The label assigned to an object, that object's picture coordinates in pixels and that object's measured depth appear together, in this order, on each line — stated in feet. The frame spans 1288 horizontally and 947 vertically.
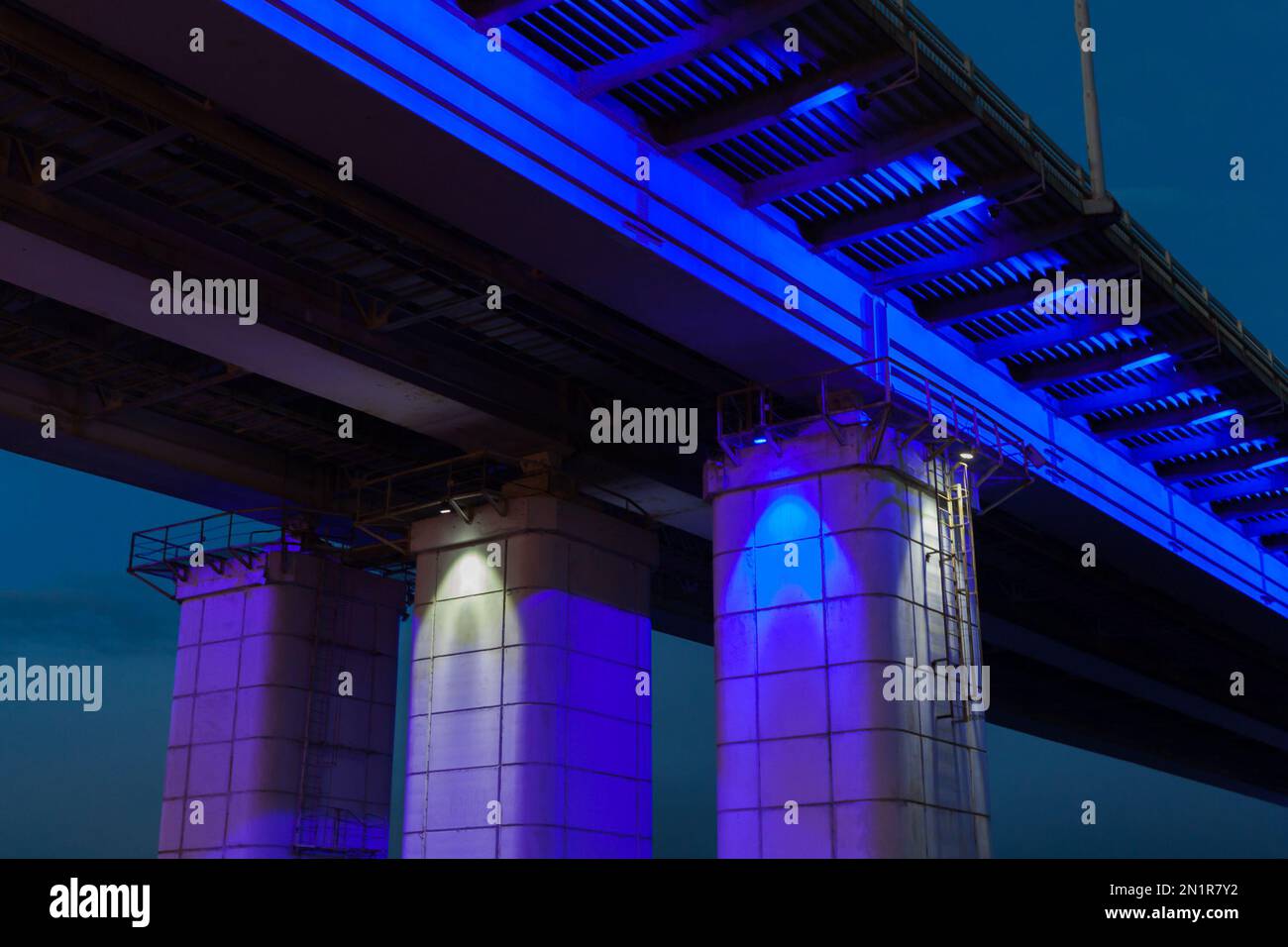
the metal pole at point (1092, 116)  81.05
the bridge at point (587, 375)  65.36
